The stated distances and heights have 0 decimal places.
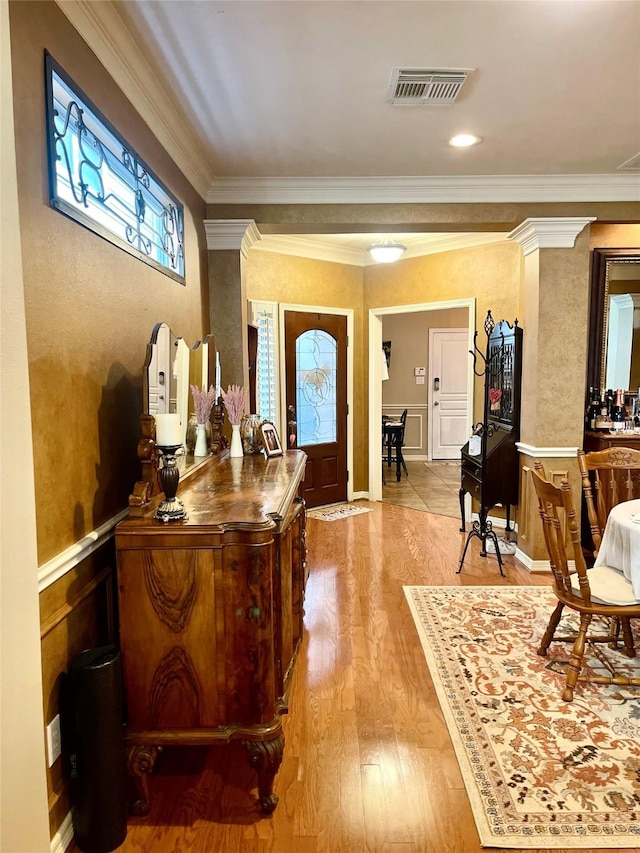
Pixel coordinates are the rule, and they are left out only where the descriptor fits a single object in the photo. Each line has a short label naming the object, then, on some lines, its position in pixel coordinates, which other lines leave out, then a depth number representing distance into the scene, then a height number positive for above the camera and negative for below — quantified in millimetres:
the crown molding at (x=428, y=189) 3578 +1319
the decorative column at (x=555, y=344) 3689 +243
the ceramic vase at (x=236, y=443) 2910 -339
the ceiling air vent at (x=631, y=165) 3312 +1383
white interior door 8625 -194
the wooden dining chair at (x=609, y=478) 2848 -578
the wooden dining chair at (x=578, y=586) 2287 -953
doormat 5320 -1376
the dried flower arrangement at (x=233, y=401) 2803 -102
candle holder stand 1710 -394
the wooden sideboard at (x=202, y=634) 1671 -814
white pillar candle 1847 -167
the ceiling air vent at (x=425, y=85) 2320 +1356
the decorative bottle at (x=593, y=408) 3975 -234
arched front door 5375 -142
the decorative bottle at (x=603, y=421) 3891 -325
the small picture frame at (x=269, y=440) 2938 -329
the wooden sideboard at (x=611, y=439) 3754 -451
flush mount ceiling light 4918 +1225
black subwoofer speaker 1546 -1093
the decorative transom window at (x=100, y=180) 1568 +759
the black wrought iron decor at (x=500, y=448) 3986 -543
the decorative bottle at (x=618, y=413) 3938 -272
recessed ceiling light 2949 +1372
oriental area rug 1674 -1416
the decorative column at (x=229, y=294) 3672 +633
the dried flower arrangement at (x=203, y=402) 2725 -102
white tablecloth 2227 -765
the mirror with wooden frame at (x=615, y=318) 4055 +465
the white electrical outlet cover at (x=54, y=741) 1510 -1041
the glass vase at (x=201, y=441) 2785 -312
